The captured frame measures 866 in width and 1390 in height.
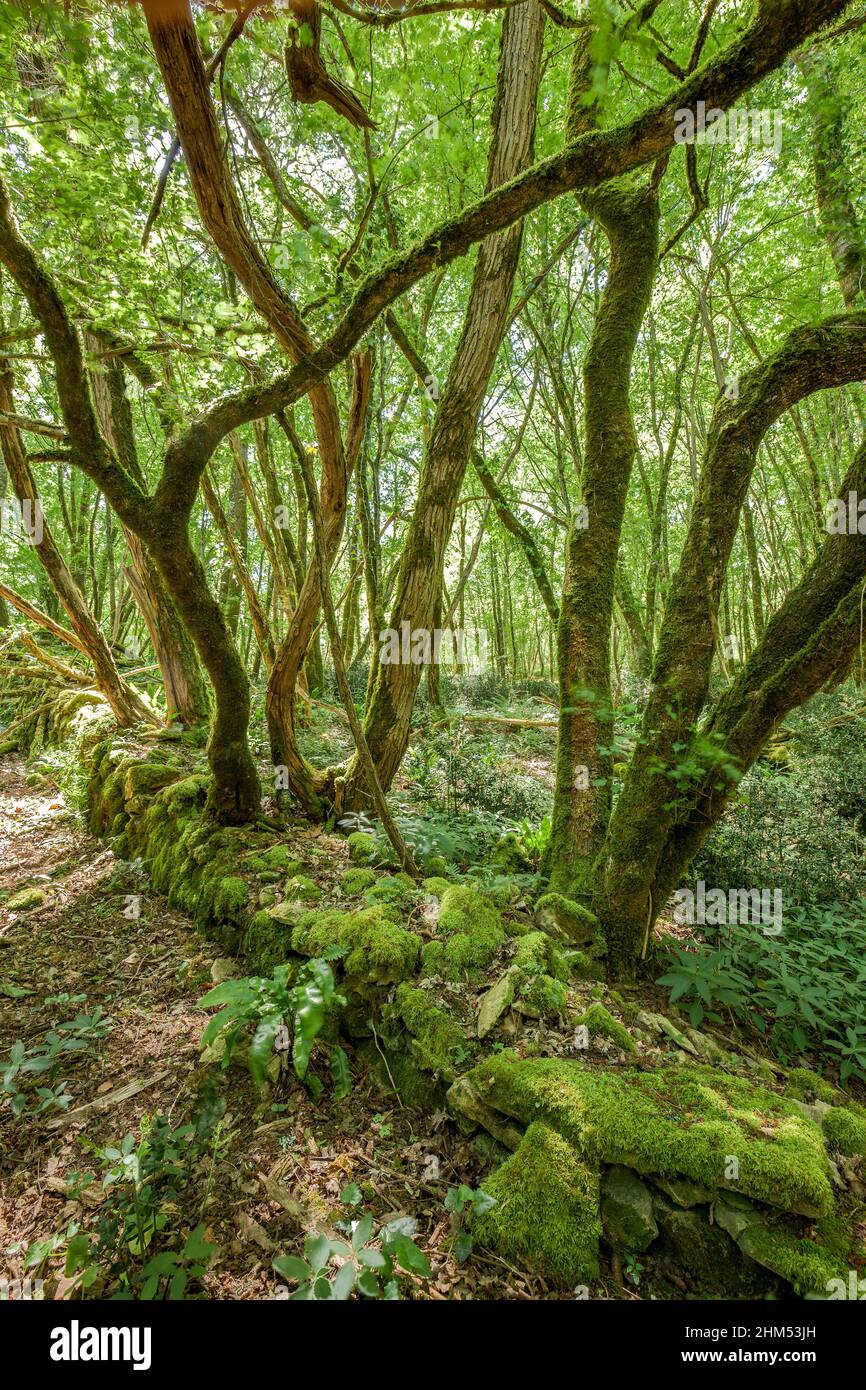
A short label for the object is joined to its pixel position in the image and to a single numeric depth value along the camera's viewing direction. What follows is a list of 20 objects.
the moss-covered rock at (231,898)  3.62
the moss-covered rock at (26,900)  4.34
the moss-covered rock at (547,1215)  1.75
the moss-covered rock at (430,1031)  2.35
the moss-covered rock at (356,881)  3.53
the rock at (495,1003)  2.43
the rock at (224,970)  3.36
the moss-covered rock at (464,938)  2.77
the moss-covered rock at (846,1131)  2.06
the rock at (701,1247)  1.73
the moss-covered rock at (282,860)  3.88
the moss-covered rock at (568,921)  3.17
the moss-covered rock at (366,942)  2.73
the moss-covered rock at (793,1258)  1.62
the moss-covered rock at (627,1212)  1.79
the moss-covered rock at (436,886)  3.43
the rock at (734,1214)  1.73
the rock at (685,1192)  1.79
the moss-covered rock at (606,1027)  2.41
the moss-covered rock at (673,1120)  1.76
